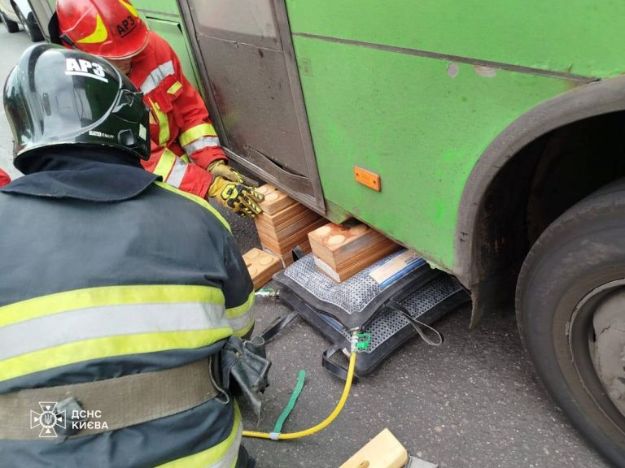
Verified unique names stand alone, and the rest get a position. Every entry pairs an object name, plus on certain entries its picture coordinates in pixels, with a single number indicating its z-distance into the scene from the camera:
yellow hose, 1.81
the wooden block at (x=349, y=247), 2.16
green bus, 1.09
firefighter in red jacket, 2.40
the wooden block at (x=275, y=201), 2.59
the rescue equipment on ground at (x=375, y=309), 1.96
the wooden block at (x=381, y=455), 1.58
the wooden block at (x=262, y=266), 2.67
